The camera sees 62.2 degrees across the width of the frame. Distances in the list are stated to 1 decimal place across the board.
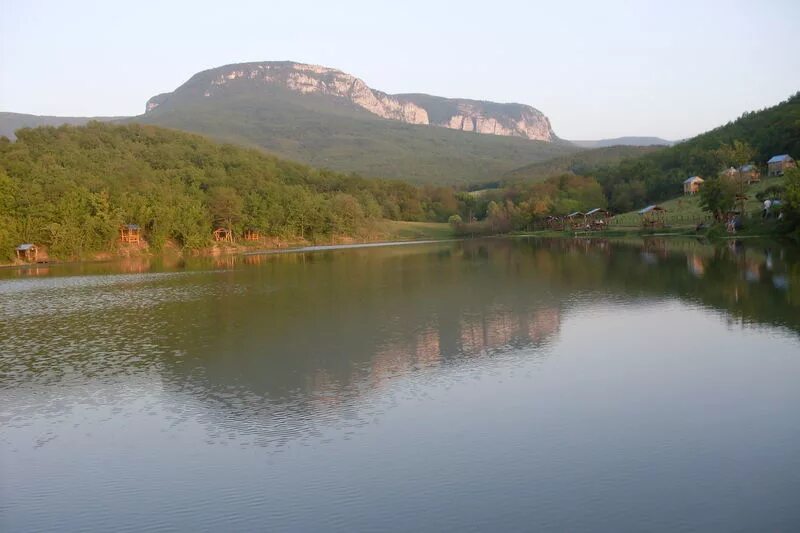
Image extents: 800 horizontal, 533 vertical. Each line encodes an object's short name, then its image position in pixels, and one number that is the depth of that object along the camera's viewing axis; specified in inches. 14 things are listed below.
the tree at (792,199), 1751.6
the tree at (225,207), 3154.5
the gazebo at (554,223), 3828.7
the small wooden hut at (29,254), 2356.1
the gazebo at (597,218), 3388.3
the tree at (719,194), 2315.5
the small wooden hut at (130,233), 2689.5
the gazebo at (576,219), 3654.0
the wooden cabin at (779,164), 2893.7
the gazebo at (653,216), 2903.5
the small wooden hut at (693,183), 3393.2
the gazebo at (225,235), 3198.8
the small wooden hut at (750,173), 2917.3
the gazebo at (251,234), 3376.0
